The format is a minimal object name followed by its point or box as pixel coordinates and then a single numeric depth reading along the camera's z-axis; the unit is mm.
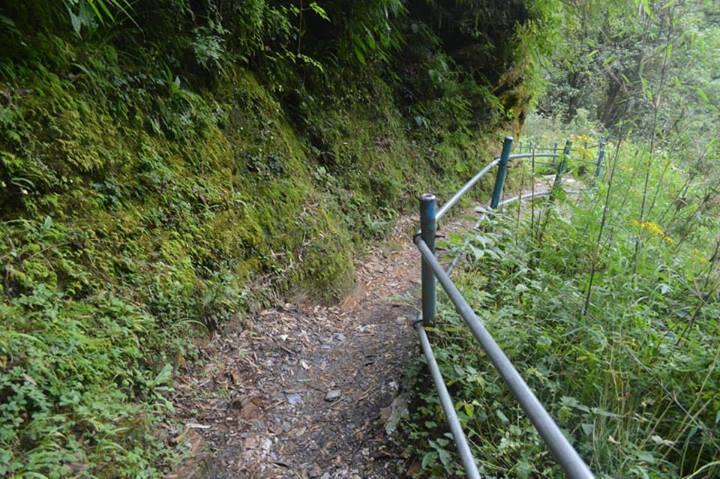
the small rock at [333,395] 2852
